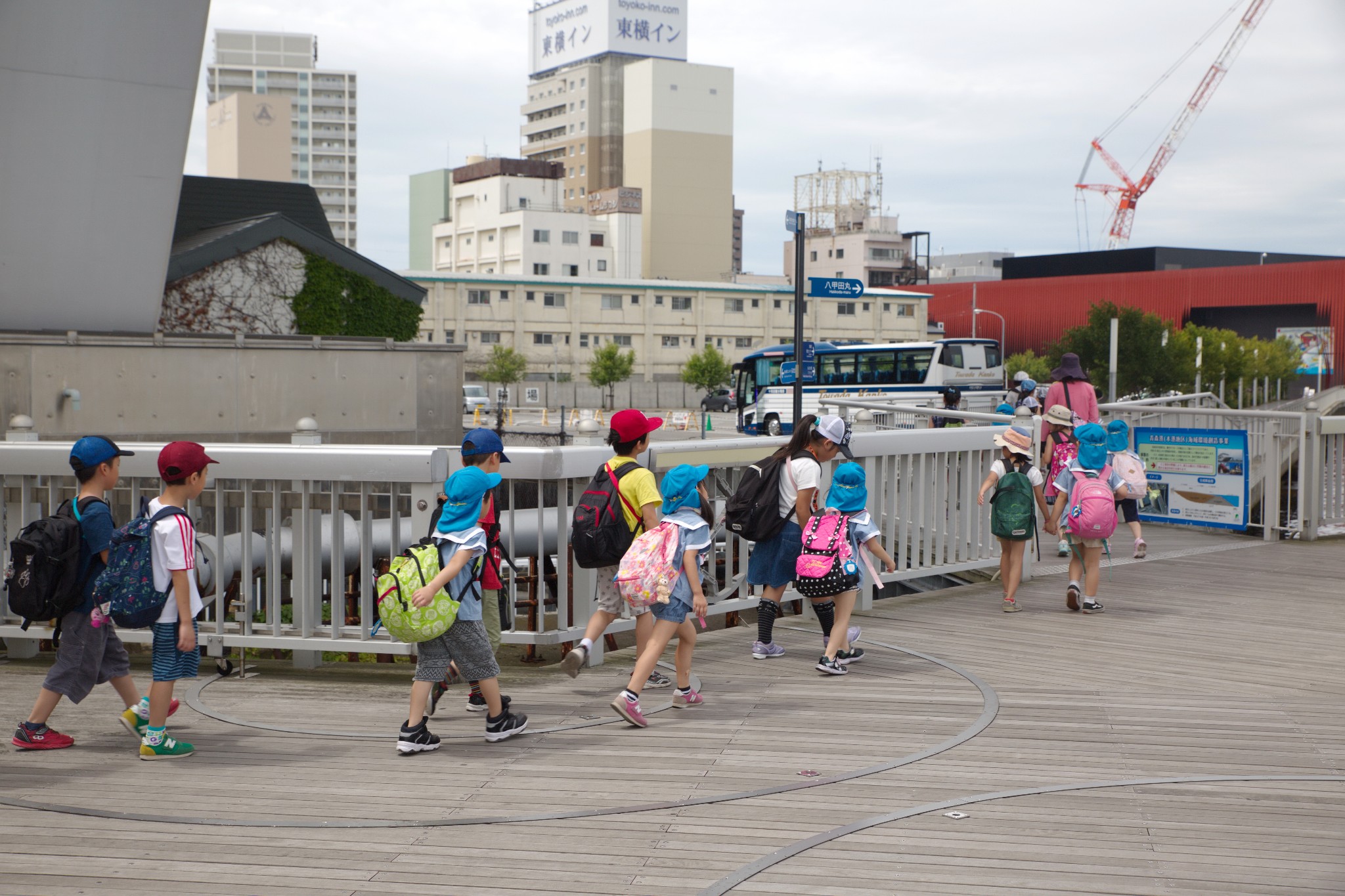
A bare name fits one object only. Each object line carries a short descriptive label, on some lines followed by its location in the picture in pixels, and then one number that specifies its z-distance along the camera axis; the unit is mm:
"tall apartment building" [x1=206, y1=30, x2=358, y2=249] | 179125
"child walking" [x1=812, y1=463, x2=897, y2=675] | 7438
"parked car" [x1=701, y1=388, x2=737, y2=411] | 74750
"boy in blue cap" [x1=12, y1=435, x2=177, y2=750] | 5797
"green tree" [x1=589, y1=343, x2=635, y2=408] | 86125
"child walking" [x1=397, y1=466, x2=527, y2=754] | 5734
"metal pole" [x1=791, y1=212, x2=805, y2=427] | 13938
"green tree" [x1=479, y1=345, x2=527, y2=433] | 83500
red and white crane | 165625
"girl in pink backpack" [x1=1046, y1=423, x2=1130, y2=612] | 9484
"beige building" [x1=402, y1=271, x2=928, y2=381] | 88688
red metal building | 84500
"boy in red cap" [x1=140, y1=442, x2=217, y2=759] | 5590
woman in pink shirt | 12070
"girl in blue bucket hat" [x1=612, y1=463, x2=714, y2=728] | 6301
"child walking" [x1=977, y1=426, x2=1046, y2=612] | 9406
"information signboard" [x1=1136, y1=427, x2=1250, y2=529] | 14547
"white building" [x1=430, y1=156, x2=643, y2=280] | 112625
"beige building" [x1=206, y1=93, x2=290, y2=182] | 153250
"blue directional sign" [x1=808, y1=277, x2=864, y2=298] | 15578
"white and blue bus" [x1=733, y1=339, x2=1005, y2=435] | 46375
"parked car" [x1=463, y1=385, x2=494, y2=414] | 60281
